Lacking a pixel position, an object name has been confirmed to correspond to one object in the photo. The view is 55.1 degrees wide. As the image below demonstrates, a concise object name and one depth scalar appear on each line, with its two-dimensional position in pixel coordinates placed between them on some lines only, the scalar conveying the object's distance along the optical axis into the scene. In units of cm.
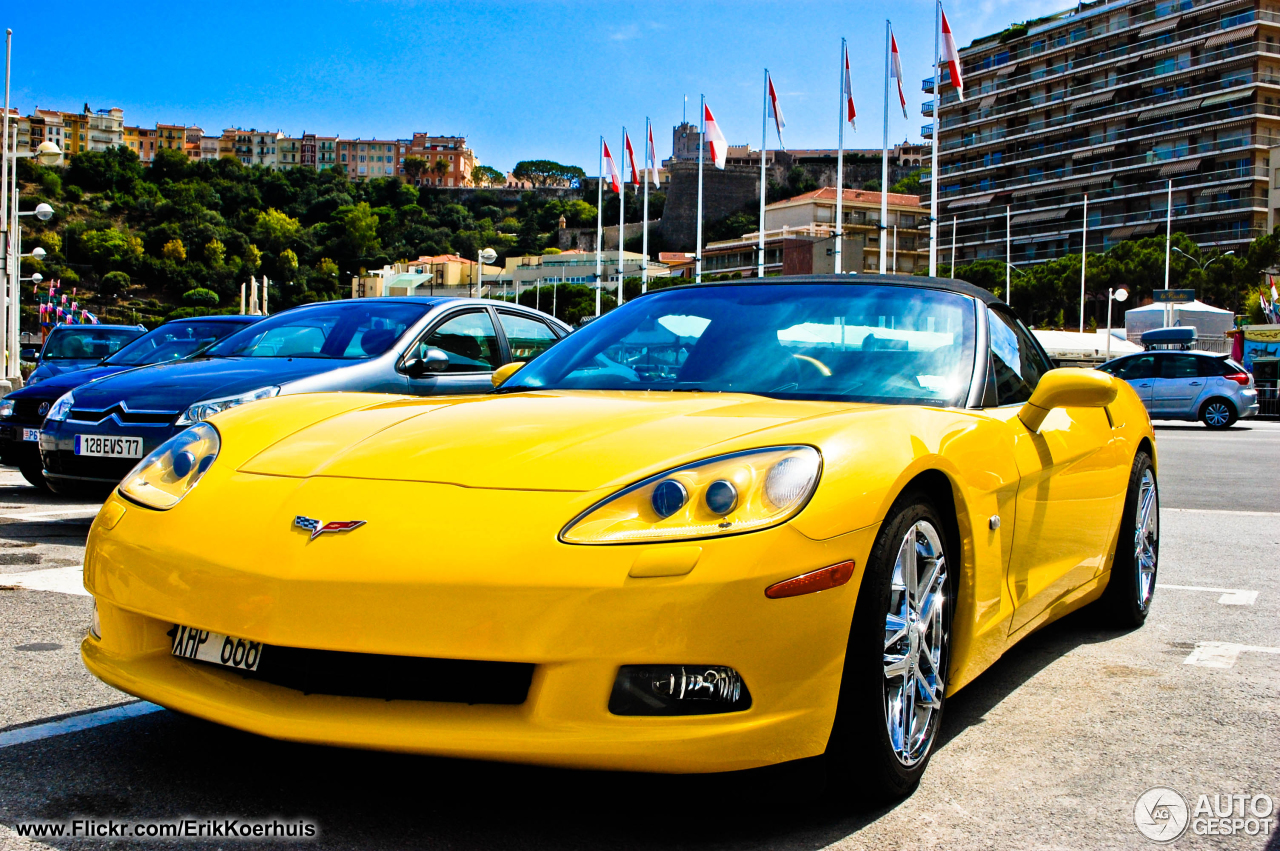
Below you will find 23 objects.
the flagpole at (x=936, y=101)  3894
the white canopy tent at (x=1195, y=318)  4109
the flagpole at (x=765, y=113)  4648
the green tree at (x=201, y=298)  13525
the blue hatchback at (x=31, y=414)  876
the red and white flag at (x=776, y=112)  4600
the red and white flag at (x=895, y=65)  3997
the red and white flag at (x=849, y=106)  4281
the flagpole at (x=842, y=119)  4249
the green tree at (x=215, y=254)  14388
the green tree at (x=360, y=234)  16638
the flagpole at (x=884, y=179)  4041
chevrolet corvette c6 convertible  233
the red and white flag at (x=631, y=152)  5481
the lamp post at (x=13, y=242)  2938
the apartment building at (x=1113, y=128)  8138
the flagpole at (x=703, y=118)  4741
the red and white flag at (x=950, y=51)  3847
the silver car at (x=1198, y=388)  2288
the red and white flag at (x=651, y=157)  5182
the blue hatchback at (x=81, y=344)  1410
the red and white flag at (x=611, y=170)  5569
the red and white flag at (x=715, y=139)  4641
